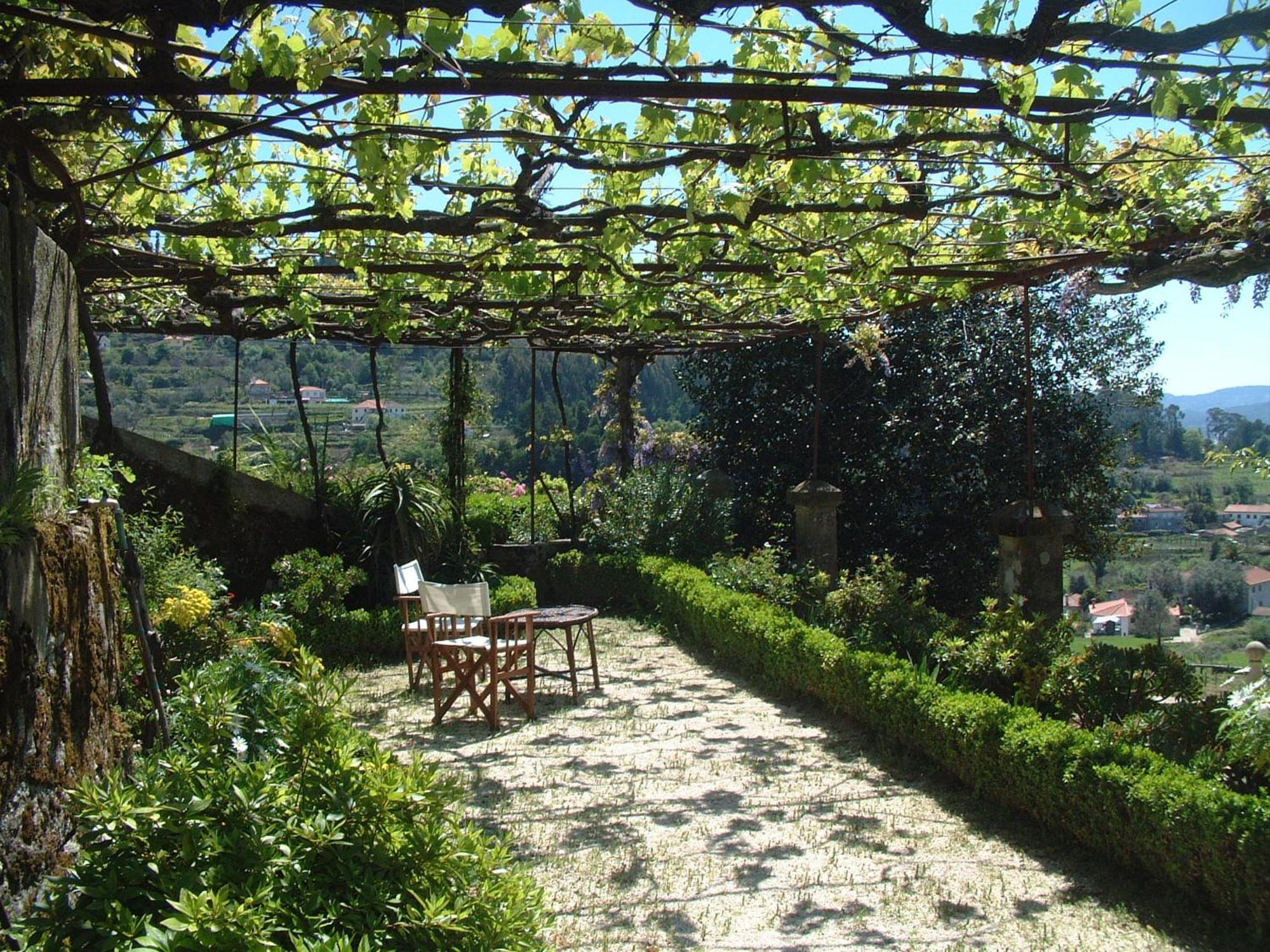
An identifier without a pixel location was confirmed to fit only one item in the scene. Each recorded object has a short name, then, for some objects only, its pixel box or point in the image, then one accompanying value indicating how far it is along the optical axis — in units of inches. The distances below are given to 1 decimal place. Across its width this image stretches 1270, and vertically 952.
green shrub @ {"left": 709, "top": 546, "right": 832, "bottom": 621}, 297.9
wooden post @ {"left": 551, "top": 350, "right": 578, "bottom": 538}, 424.2
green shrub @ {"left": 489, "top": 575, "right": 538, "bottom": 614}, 344.5
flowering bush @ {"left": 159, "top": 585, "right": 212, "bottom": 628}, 200.4
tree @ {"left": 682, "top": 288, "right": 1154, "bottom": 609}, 410.6
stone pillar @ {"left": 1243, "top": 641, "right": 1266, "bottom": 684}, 208.7
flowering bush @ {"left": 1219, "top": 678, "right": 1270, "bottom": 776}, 133.6
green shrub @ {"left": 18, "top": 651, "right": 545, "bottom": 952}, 70.6
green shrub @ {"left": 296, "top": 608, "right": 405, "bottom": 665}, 309.4
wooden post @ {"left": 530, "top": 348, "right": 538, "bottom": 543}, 393.4
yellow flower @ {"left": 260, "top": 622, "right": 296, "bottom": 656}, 217.8
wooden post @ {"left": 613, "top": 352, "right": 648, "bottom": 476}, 439.2
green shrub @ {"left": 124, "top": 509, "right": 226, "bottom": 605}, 222.3
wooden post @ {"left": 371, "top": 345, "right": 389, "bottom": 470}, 360.1
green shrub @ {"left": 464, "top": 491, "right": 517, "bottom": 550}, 406.3
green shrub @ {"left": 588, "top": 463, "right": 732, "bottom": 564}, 394.9
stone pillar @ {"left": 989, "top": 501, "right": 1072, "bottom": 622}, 249.4
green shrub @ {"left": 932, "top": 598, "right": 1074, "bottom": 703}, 197.9
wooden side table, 262.7
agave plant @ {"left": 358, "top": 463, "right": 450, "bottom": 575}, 347.6
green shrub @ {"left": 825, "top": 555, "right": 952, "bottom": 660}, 240.4
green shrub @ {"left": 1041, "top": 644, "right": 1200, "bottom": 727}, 179.9
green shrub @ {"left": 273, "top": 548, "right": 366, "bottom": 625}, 304.2
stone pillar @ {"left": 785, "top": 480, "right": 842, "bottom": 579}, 338.3
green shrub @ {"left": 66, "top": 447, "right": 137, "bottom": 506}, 114.6
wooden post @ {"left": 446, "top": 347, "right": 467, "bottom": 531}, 384.8
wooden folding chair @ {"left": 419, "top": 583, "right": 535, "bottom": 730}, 247.4
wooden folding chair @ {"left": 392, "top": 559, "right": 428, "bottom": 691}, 280.2
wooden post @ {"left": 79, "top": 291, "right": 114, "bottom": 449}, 171.6
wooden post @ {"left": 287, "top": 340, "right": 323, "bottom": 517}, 354.0
